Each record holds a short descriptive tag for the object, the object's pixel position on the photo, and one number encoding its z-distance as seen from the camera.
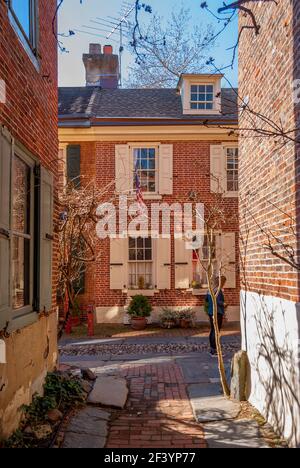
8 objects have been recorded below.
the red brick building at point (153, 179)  14.09
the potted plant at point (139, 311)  13.52
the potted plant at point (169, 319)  13.60
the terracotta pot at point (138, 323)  13.49
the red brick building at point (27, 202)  4.19
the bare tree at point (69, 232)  7.58
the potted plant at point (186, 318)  13.59
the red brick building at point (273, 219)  4.49
